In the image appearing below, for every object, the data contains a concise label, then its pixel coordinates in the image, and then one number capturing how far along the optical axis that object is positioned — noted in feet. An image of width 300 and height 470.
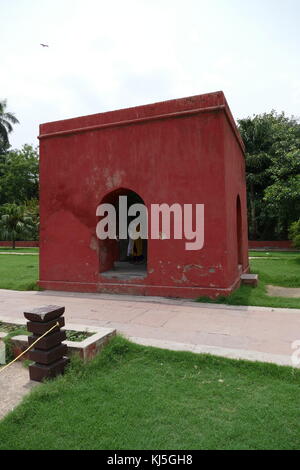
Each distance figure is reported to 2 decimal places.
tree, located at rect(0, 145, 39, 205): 101.04
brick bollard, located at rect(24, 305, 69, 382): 11.17
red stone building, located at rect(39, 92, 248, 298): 23.43
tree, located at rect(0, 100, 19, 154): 116.91
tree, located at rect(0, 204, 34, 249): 77.36
